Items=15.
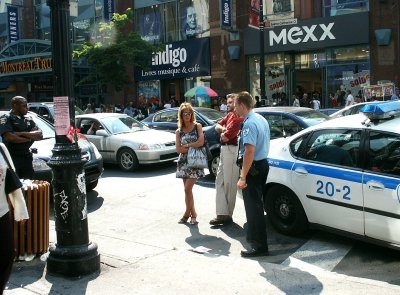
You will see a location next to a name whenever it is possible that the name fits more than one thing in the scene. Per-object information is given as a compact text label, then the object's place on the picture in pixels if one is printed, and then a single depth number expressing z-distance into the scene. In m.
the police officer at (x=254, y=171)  5.22
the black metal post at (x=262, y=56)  17.45
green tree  23.38
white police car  5.05
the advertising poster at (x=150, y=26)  28.81
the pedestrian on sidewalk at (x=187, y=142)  6.74
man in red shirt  6.75
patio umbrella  23.16
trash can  5.31
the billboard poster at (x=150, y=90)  29.00
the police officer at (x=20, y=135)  6.71
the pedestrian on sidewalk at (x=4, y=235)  3.61
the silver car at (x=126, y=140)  11.54
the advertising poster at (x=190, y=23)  26.69
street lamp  4.75
